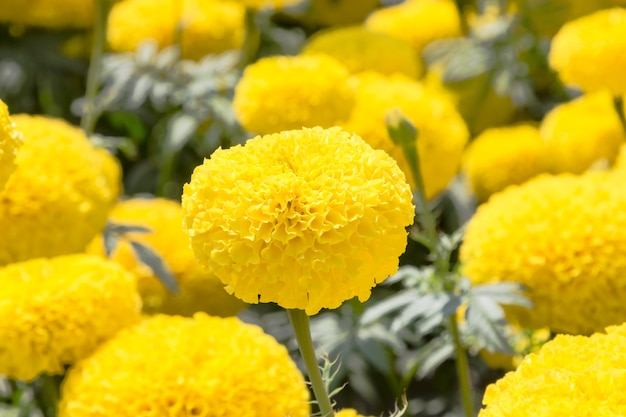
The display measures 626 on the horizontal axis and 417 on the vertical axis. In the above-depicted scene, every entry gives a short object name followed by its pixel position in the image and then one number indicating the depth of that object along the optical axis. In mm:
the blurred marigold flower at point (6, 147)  1204
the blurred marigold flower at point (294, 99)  1553
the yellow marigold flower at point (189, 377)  1303
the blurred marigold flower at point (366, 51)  1753
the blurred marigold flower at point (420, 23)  1970
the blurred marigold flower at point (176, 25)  1848
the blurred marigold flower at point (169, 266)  1553
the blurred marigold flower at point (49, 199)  1412
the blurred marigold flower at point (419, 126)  1572
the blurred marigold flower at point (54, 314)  1367
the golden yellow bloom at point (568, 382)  1147
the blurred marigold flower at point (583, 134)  1681
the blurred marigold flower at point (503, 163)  1741
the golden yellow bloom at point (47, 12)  1921
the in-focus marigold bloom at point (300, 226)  1164
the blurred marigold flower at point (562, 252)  1387
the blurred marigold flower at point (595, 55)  1580
